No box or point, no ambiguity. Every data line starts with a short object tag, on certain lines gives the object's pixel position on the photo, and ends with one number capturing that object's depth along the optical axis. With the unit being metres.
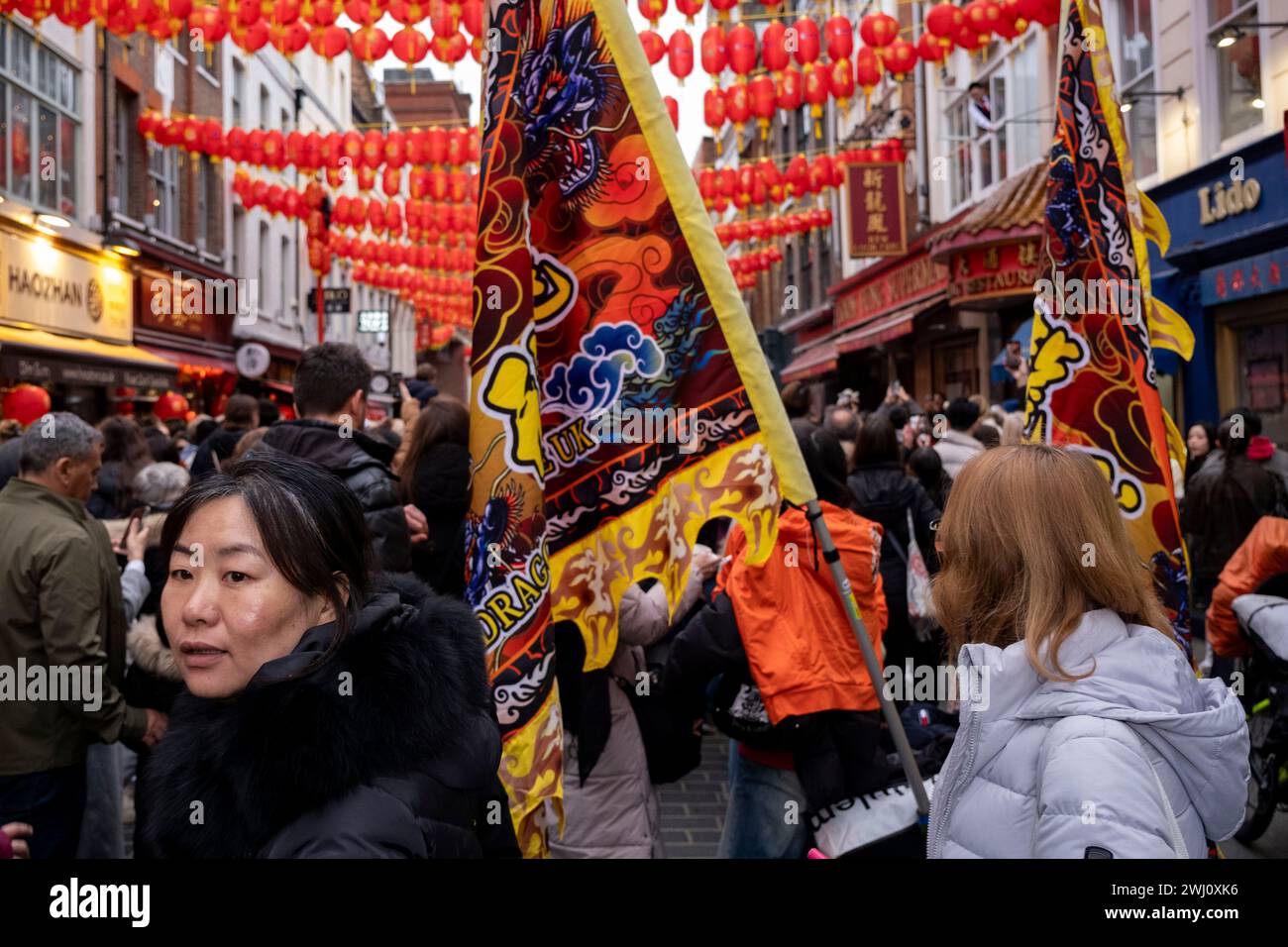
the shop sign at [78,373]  13.62
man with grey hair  4.09
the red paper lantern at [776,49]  10.76
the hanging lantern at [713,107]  12.27
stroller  5.50
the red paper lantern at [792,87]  11.93
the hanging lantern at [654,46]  10.80
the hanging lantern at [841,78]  11.45
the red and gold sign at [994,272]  16.28
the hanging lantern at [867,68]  11.19
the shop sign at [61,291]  15.31
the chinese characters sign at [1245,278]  11.55
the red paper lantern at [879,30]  10.69
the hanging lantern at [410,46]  11.26
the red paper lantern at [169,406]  17.80
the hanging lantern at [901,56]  10.88
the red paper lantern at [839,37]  11.04
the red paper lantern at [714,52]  11.14
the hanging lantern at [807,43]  10.70
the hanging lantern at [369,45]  11.43
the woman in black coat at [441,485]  4.69
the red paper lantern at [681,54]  10.96
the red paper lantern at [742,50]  11.20
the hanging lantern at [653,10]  9.77
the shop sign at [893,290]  21.25
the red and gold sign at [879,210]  21.06
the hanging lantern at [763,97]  12.12
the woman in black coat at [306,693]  1.78
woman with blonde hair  1.85
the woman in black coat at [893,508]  5.98
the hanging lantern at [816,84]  11.66
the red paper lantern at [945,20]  10.13
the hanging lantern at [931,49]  10.48
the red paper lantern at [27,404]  11.07
